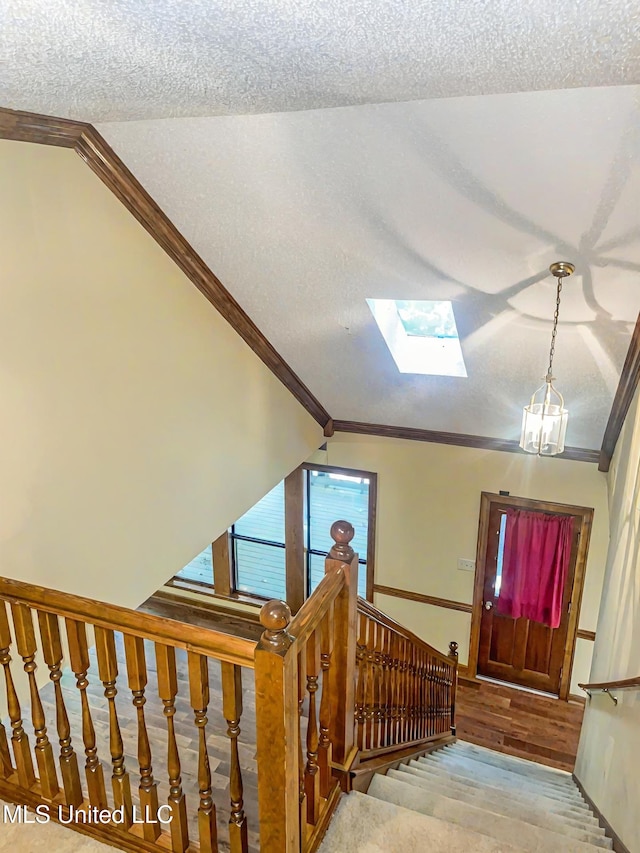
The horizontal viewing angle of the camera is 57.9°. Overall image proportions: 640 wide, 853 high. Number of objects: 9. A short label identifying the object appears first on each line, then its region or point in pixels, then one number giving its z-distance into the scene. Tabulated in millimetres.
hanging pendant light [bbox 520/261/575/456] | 2941
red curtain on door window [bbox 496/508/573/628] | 5102
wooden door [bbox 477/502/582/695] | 5326
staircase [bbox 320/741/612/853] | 1858
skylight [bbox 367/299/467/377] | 3941
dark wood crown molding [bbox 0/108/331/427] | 2350
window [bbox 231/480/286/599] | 6227
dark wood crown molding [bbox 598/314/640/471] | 3256
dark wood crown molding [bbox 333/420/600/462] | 4722
